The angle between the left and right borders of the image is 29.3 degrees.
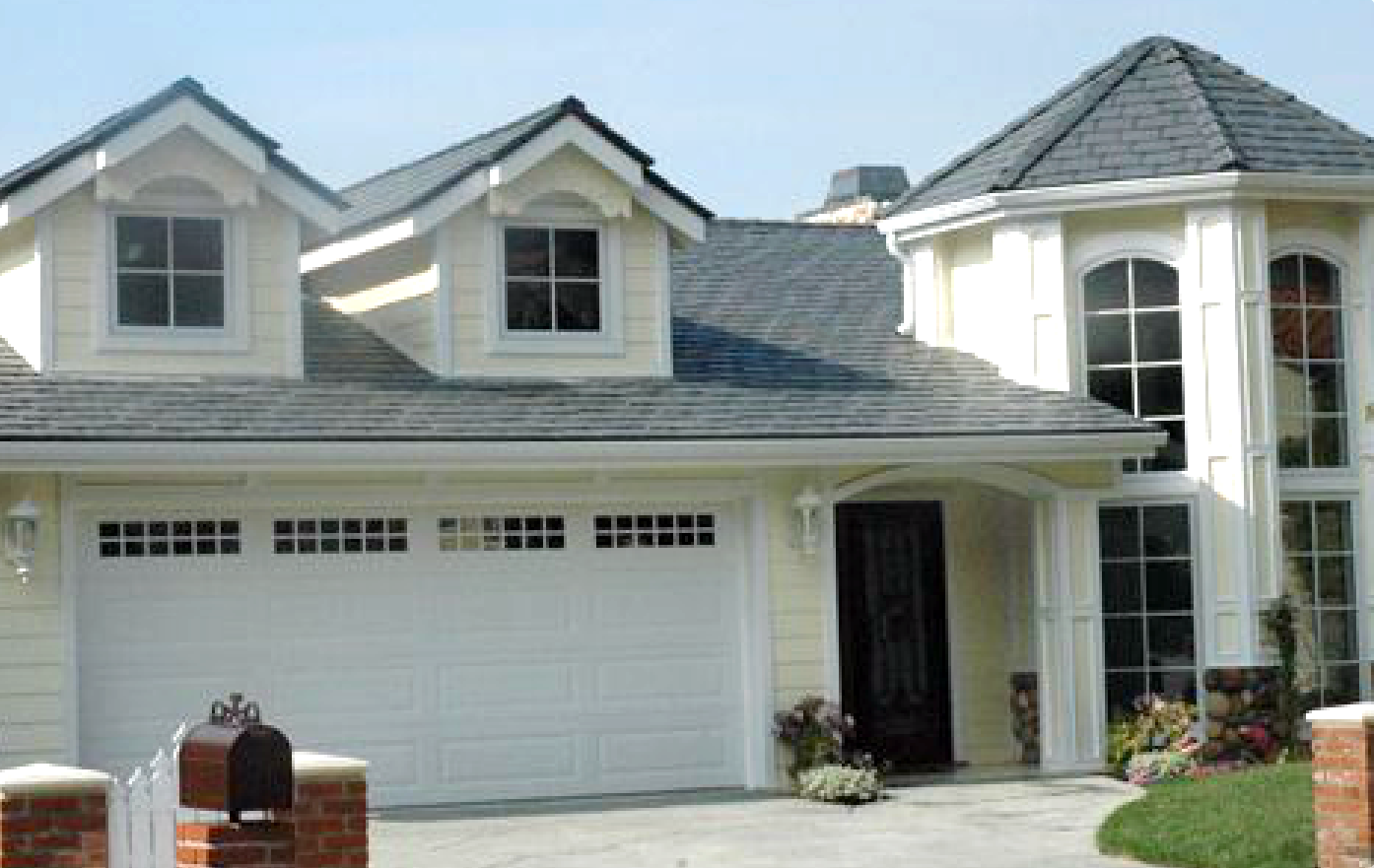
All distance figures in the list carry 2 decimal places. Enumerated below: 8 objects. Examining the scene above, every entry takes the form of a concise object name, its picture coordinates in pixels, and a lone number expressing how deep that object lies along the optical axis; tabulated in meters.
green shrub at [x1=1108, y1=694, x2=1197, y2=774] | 20.28
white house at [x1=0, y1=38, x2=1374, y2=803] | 18.30
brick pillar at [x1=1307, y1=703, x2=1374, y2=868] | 13.98
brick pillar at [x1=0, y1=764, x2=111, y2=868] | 10.77
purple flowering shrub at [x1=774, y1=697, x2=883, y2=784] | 19.36
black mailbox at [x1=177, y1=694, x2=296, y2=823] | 9.99
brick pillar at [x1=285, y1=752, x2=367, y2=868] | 10.95
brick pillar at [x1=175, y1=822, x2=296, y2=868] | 10.17
